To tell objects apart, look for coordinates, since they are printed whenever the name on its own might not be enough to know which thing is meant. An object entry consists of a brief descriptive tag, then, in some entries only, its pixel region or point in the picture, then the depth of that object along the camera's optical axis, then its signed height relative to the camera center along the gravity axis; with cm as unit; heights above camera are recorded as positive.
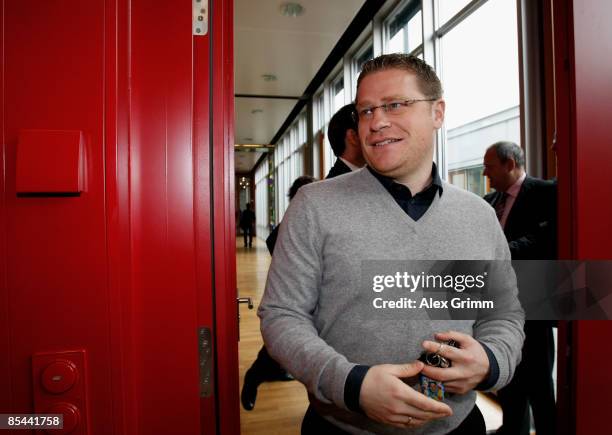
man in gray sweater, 78 -13
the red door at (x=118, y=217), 69 +2
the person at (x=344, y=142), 196 +44
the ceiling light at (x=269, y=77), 664 +265
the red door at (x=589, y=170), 112 +15
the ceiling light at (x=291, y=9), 433 +254
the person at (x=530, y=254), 190 -17
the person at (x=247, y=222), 1201 +6
